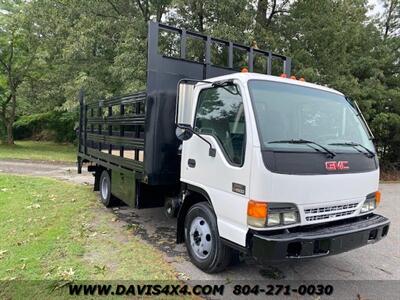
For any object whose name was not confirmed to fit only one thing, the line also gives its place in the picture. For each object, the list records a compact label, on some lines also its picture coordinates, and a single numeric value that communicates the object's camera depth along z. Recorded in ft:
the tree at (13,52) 61.05
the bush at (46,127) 84.89
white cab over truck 10.50
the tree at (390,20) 55.01
